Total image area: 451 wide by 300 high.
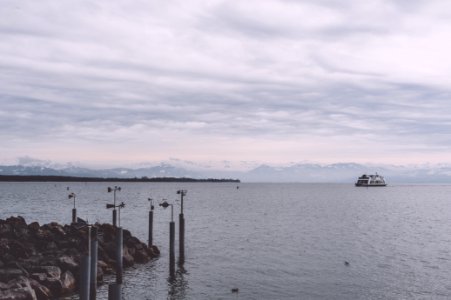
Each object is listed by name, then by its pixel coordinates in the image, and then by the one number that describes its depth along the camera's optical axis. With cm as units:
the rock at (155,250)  4122
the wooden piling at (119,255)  2923
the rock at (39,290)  2564
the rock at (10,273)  2513
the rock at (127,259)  3562
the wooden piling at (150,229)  4241
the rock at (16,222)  4569
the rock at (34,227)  4163
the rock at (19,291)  2286
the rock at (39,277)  2672
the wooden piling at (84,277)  1900
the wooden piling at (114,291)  1703
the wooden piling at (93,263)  2308
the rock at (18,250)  3231
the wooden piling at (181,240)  3715
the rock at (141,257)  3794
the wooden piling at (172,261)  3346
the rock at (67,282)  2762
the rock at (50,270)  2758
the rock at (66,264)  2961
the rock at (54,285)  2697
